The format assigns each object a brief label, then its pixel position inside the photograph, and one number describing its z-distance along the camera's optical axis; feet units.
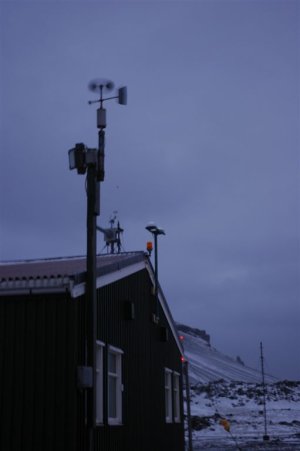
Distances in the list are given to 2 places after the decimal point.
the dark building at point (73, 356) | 36.22
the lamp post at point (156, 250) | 54.61
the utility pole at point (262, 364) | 101.14
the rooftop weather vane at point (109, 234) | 37.90
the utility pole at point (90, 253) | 34.81
